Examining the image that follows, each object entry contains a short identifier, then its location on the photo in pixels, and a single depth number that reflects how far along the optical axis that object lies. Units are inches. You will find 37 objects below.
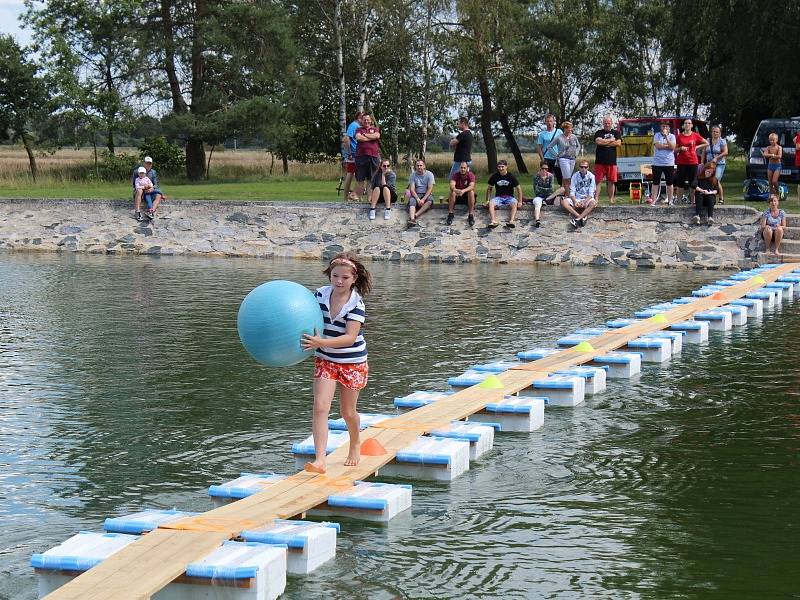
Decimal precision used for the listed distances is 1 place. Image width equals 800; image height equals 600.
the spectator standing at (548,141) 927.0
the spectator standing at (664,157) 877.2
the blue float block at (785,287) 702.5
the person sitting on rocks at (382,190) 953.5
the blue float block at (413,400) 370.0
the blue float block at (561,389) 397.1
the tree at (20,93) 1919.3
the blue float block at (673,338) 503.2
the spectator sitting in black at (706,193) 865.0
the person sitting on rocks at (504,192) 919.0
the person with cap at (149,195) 1029.8
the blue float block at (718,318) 570.3
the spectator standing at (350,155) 974.4
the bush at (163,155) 1903.3
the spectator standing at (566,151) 915.0
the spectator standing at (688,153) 877.8
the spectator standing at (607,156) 903.1
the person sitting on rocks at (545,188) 927.0
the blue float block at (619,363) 449.4
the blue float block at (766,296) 655.1
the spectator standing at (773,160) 901.8
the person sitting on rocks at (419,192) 942.4
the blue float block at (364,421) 340.2
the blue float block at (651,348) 482.0
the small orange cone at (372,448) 306.8
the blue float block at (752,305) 620.4
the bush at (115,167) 1865.2
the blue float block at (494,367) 425.4
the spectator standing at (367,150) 935.7
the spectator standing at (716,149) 903.7
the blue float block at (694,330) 534.3
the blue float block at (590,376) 417.4
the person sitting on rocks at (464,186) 925.2
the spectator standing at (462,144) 929.5
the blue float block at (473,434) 323.9
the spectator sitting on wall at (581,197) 898.1
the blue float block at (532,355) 456.1
